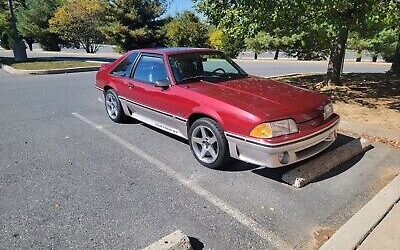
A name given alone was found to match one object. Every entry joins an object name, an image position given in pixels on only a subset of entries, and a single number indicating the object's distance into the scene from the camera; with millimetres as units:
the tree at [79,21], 29328
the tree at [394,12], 6207
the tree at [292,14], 6477
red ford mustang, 3578
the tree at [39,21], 30969
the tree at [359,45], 21744
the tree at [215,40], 27302
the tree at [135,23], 24281
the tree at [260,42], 17891
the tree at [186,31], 25844
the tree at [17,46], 17672
